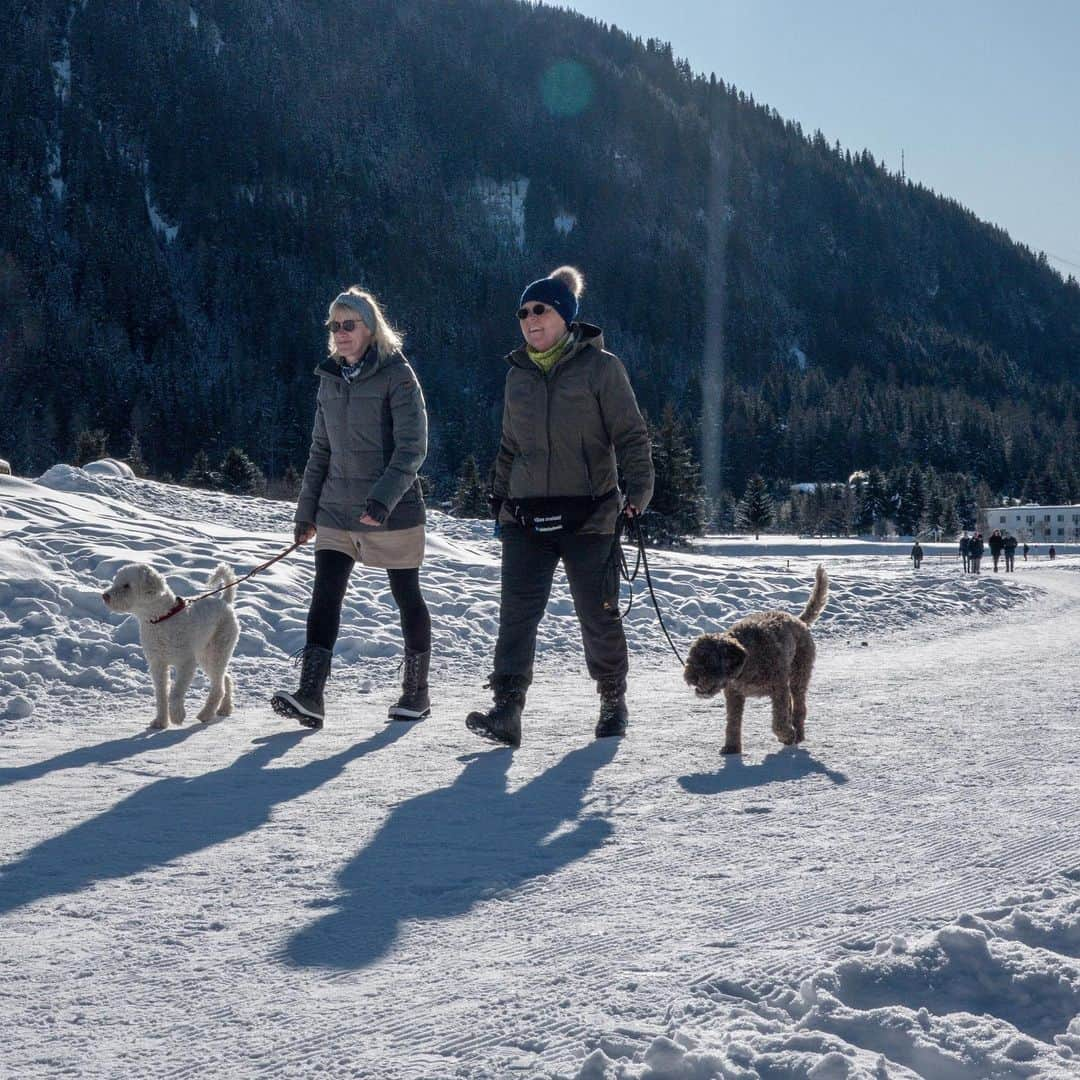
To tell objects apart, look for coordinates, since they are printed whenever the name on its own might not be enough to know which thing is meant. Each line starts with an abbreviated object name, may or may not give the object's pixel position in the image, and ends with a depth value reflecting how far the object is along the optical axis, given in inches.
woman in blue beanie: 178.2
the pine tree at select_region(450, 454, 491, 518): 1939.2
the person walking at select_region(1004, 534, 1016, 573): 1390.3
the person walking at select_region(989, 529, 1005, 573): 1330.1
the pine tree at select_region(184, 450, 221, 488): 2067.3
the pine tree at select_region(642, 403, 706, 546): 1654.8
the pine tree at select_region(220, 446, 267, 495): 2041.1
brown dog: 171.3
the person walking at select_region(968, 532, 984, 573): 1251.2
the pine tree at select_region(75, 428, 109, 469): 1657.2
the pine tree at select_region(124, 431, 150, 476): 1835.9
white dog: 195.6
